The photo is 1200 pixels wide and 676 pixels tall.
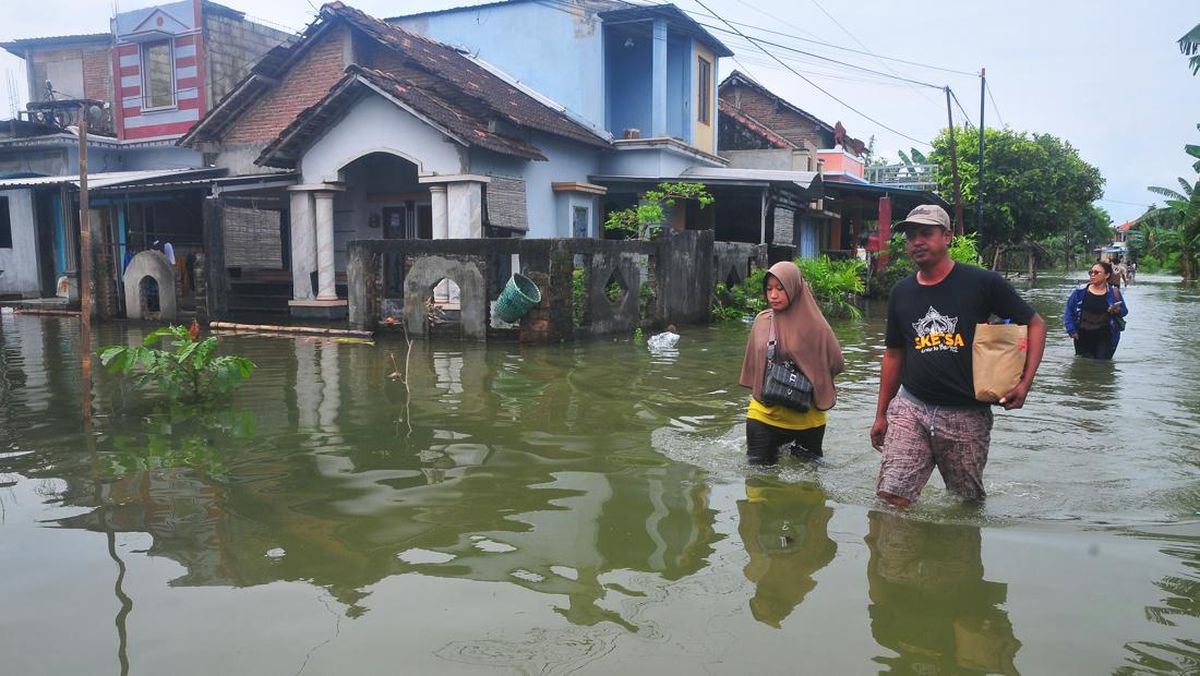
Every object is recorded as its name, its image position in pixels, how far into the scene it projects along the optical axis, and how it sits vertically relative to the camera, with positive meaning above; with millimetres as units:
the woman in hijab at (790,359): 5836 -701
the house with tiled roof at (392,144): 16516 +2194
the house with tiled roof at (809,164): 23156 +3002
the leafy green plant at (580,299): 13773 -697
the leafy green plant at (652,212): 17812 +838
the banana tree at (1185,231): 34334 +774
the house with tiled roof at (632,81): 20469 +4120
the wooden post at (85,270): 6879 -98
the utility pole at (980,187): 33719 +2493
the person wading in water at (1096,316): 10898 -832
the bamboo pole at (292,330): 14234 -1213
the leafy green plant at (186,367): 8141 -1026
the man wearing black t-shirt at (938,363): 4578 -590
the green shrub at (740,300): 17359 -932
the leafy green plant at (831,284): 18828 -695
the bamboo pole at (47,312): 19281 -1173
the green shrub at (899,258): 23719 -212
